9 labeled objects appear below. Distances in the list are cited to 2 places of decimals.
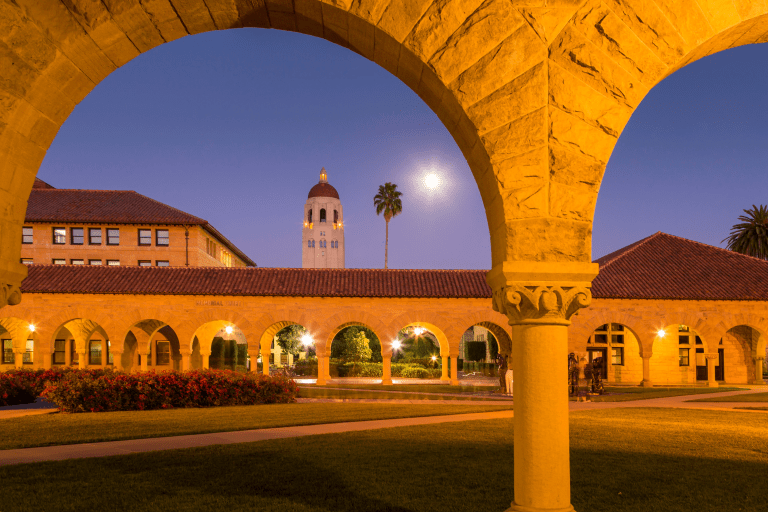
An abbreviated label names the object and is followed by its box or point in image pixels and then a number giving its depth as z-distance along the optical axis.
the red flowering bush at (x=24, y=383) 19.52
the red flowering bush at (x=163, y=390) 16.50
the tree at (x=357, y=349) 45.34
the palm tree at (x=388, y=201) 72.00
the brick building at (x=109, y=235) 45.97
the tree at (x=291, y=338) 51.34
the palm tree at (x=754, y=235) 62.25
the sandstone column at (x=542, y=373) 4.64
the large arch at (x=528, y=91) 4.70
